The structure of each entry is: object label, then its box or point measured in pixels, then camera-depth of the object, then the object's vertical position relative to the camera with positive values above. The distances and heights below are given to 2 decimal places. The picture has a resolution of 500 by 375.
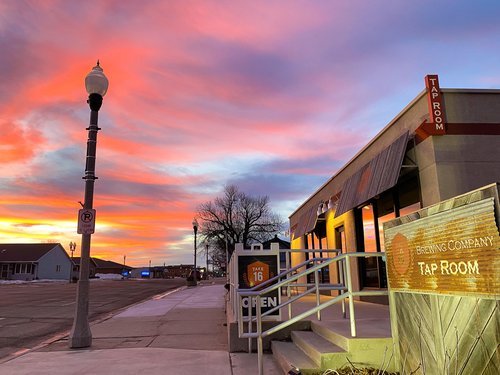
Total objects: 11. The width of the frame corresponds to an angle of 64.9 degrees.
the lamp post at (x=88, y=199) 8.20 +1.60
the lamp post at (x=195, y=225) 35.11 +3.91
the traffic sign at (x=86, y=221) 8.56 +1.08
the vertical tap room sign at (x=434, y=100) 8.41 +3.47
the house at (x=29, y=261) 68.88 +2.11
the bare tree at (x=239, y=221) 62.94 +7.51
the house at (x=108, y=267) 110.25 +1.24
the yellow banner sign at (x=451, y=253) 3.04 +0.10
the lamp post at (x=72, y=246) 61.53 +4.11
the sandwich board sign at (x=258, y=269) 7.83 -0.02
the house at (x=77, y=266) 87.97 +1.17
